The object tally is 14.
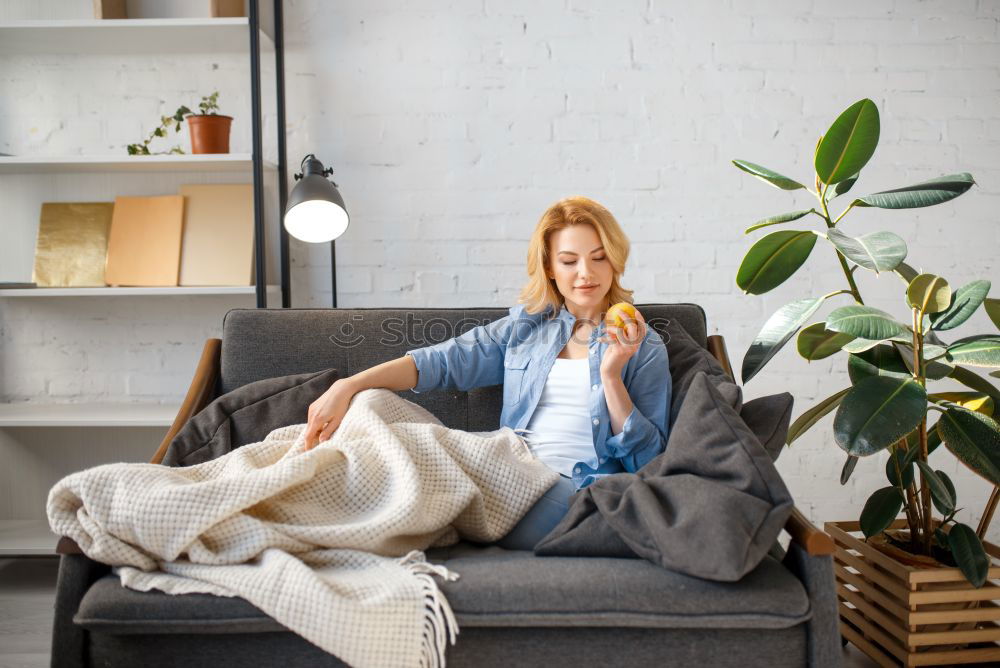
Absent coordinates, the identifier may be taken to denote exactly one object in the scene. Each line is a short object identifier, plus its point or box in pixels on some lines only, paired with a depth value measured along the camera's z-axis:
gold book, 2.86
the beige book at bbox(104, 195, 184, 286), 2.79
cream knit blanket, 1.29
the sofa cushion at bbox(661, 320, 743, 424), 1.86
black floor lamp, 2.29
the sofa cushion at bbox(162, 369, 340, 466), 1.84
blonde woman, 1.81
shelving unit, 2.60
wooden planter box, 1.74
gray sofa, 1.35
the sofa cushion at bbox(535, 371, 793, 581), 1.36
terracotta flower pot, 2.66
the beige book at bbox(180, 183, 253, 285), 2.80
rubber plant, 1.64
